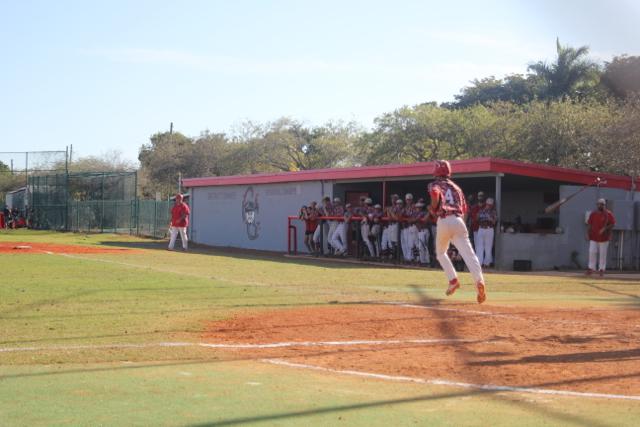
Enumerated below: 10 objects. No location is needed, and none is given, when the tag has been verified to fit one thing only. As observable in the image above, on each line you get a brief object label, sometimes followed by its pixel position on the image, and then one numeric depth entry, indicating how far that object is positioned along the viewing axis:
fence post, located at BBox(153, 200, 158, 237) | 44.69
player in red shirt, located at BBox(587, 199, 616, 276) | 22.08
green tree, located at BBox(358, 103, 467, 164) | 56.12
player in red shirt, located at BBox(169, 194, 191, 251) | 29.52
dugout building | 25.27
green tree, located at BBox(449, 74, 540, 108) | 69.00
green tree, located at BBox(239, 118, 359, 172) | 74.44
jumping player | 12.27
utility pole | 83.38
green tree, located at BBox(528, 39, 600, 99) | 56.06
